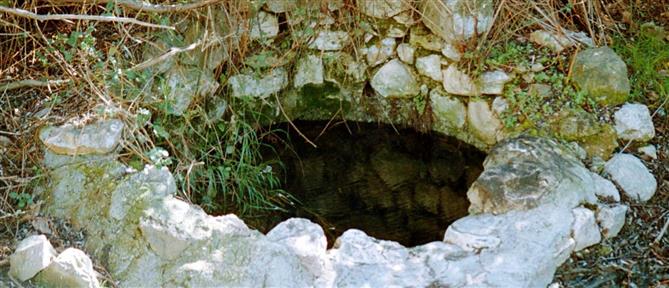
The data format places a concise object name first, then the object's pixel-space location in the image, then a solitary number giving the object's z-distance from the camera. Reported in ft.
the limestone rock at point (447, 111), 13.42
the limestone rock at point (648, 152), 11.71
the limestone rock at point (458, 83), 12.91
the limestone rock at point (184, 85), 11.83
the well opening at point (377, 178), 11.80
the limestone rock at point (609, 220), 10.66
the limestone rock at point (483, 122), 12.79
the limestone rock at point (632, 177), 11.21
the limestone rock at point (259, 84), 13.14
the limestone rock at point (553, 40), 12.54
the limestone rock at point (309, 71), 13.82
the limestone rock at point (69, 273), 8.79
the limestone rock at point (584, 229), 10.34
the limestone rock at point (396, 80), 13.76
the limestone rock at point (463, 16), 12.63
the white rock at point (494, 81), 12.53
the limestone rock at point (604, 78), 11.96
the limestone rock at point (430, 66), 13.37
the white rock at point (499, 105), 12.53
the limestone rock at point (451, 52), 12.93
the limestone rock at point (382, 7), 13.24
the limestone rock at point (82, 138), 10.28
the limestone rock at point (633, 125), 11.80
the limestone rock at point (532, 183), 10.48
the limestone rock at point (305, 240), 9.37
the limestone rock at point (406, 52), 13.53
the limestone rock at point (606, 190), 11.02
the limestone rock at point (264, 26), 13.03
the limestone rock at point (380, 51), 13.67
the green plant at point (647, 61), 12.38
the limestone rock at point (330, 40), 13.64
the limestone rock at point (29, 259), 8.86
